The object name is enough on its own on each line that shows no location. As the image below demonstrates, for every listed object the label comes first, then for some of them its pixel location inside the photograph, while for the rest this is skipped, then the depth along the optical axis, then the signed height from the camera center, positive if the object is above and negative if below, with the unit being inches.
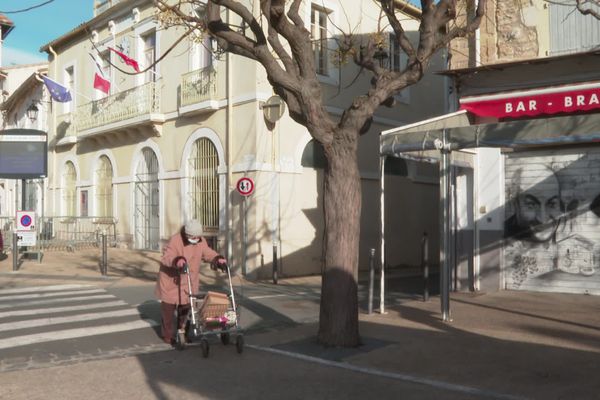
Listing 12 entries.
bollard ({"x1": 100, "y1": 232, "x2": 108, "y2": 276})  627.8 -49.2
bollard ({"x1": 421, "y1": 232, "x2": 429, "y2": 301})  472.8 -44.6
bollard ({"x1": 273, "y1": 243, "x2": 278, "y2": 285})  624.7 -58.5
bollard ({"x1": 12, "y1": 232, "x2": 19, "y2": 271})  657.6 -46.5
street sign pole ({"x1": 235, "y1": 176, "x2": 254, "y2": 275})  633.6 -15.6
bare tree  311.7 +44.0
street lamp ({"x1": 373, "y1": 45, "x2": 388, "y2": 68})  557.3 +129.5
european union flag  899.4 +160.6
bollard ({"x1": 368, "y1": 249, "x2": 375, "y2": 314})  418.6 -55.3
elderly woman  309.3 -29.8
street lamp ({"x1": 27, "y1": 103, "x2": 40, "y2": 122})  1199.6 +179.0
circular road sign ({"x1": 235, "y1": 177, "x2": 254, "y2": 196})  627.5 +18.1
